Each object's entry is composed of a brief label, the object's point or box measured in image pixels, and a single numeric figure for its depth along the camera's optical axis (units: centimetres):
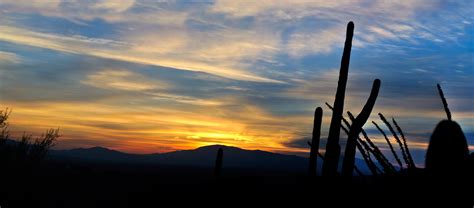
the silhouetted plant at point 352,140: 954
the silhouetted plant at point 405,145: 883
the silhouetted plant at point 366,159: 917
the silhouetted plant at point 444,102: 836
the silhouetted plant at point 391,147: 912
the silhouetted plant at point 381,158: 895
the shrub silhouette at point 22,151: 1819
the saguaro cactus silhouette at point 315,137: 1194
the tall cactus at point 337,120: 1013
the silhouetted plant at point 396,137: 906
